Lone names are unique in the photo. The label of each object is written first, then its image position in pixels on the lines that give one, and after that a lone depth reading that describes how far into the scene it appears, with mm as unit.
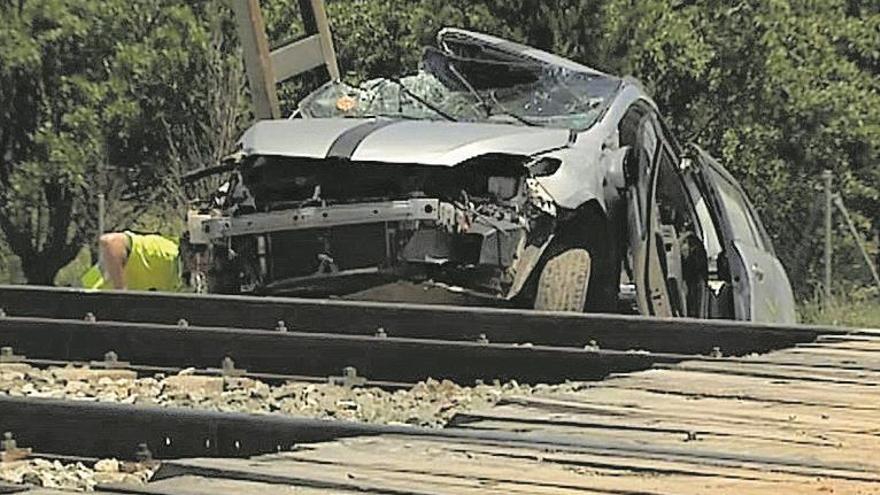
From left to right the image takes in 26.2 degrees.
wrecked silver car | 10641
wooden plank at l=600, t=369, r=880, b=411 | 6051
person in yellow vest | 14125
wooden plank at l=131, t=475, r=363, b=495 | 4262
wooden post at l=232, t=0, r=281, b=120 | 14703
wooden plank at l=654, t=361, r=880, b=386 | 6641
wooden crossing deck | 4414
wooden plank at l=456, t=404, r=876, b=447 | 5230
